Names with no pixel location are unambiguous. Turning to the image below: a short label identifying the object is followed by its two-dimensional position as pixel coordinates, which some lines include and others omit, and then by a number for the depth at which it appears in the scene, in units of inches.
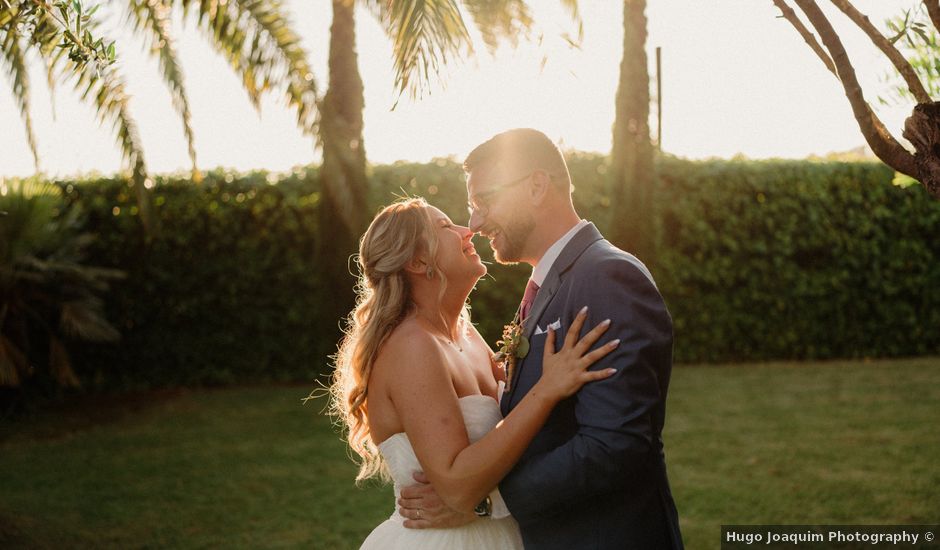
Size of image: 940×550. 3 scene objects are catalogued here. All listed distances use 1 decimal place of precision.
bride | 118.6
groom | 111.4
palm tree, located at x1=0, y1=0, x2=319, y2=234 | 333.4
